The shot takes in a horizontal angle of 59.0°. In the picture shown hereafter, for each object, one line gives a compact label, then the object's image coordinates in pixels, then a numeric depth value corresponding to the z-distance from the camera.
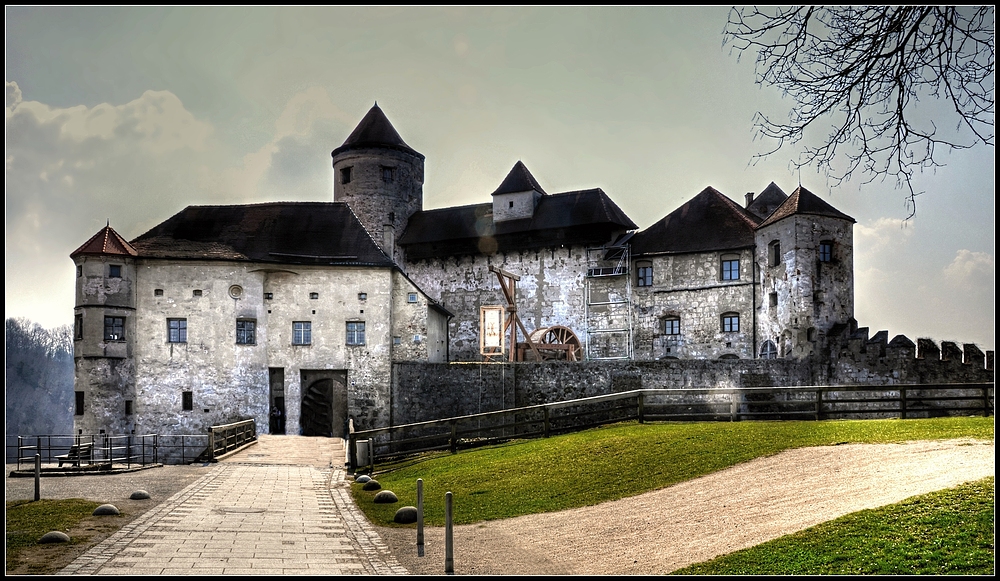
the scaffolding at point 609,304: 42.84
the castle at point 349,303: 36.66
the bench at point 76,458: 24.48
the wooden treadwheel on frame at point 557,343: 41.22
